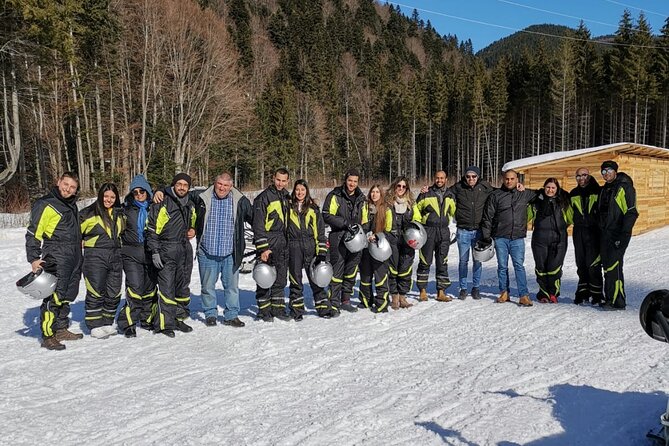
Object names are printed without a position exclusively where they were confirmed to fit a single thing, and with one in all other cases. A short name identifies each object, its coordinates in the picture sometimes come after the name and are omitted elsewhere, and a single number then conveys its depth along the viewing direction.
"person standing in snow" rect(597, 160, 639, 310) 6.68
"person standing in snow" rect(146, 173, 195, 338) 6.05
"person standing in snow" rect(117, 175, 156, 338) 6.17
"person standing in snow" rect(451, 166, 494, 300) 7.71
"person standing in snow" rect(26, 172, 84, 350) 5.59
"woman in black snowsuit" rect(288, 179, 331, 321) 6.71
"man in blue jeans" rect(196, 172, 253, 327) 6.48
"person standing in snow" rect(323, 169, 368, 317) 7.05
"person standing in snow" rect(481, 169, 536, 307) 7.41
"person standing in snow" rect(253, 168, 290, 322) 6.53
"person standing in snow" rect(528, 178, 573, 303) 7.26
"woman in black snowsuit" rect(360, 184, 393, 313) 7.12
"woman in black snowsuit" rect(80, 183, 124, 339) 6.04
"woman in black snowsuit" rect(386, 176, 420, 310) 7.37
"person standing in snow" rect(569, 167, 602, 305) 7.18
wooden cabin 16.70
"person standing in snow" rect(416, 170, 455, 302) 7.70
